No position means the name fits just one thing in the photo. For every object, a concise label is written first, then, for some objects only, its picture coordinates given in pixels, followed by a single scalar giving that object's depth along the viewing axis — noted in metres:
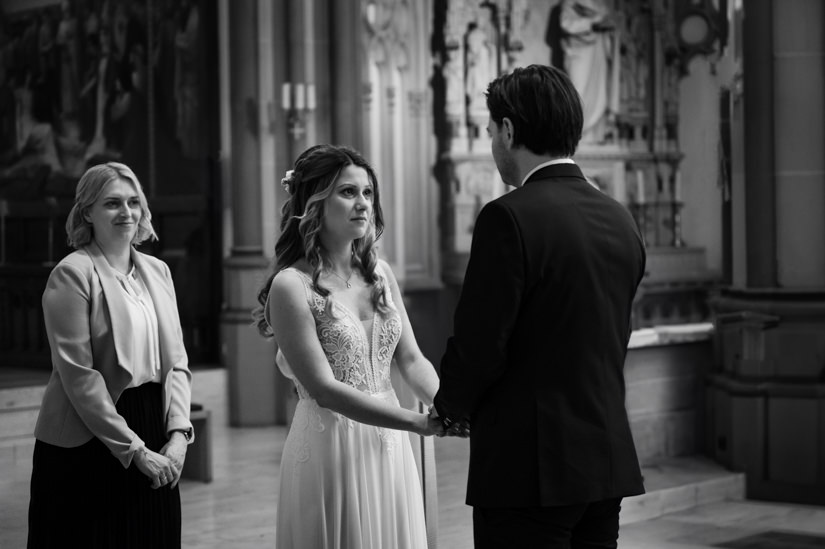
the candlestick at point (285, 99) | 10.66
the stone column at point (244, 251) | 10.70
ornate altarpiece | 12.80
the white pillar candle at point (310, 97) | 10.68
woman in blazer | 3.67
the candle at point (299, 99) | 10.65
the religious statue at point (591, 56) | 13.62
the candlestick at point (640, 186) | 14.23
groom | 2.59
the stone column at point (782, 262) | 8.01
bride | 3.27
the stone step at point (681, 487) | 7.31
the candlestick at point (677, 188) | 14.56
